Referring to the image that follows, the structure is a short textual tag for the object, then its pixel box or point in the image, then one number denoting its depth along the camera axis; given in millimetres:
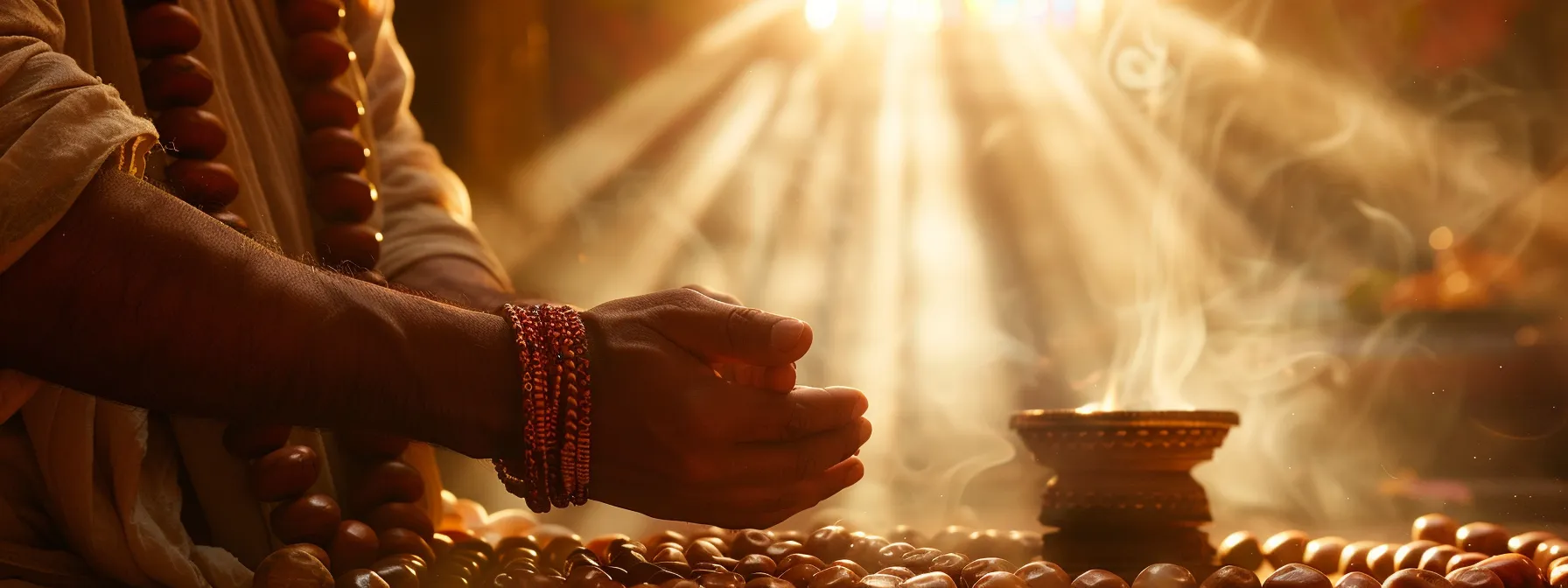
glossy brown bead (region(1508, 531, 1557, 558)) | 1521
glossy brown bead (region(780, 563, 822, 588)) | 1224
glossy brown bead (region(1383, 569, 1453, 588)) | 1128
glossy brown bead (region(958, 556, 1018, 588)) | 1237
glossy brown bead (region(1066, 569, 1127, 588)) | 1169
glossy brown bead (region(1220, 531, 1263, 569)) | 1670
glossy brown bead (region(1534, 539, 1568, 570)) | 1416
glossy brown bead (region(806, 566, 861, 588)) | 1168
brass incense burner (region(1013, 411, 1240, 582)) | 1511
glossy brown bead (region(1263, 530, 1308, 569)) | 1659
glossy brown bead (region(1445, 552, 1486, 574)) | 1362
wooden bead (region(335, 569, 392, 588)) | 1096
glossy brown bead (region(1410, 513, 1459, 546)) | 1716
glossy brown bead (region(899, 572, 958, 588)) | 1136
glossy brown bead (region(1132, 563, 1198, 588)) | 1171
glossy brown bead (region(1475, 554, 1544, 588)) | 1222
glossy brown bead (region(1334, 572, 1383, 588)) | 1113
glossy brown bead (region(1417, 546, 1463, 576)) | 1412
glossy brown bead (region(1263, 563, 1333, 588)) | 1126
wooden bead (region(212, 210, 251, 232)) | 1223
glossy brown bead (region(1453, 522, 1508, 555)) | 1563
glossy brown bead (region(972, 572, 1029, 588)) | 1128
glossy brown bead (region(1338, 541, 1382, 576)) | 1563
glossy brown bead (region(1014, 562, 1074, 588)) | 1187
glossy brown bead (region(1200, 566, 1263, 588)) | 1149
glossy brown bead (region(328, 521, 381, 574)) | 1282
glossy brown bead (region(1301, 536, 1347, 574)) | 1606
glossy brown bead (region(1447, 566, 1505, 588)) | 1162
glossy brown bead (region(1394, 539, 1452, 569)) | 1491
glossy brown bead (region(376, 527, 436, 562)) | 1326
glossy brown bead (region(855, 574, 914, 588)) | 1142
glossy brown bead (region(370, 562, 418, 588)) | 1168
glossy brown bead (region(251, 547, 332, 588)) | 1066
